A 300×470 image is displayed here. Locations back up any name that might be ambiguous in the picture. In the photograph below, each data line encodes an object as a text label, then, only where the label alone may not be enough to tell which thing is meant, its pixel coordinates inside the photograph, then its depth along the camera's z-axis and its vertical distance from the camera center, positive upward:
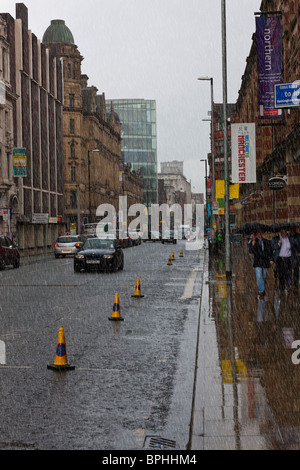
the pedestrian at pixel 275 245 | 18.06 -0.86
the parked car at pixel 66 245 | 44.66 -1.79
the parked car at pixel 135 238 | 70.33 -2.28
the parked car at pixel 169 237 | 75.62 -2.34
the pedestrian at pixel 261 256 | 16.41 -1.03
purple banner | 25.88 +6.35
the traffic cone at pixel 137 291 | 17.34 -1.96
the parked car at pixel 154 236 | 87.32 -2.57
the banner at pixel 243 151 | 22.41 +2.20
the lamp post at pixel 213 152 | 42.43 +4.16
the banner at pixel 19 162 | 49.26 +4.34
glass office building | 153.75 +20.45
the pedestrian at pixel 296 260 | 17.72 -1.23
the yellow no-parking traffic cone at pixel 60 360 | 8.47 -1.83
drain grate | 5.38 -1.89
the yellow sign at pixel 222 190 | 26.12 +1.07
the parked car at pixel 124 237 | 63.33 -1.94
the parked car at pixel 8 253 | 31.95 -1.68
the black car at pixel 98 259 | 27.41 -1.70
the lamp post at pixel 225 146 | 22.84 +2.45
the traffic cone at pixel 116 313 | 12.98 -1.90
